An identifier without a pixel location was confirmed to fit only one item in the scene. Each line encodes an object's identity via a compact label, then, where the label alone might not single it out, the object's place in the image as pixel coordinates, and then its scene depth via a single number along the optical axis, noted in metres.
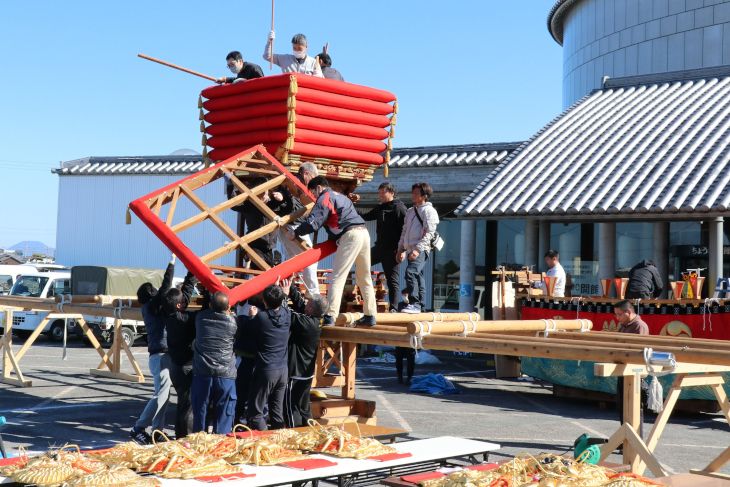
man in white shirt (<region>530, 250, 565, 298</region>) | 15.09
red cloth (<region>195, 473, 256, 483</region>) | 5.53
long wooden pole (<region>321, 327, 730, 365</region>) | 6.10
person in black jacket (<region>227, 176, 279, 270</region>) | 9.89
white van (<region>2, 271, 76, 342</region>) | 23.14
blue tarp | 15.15
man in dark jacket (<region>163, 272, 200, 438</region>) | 8.98
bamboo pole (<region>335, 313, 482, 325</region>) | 8.24
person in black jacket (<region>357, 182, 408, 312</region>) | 10.21
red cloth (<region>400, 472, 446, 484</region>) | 5.77
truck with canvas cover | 21.95
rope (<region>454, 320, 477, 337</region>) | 7.68
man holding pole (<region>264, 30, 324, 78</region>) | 10.10
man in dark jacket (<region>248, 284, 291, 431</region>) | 8.24
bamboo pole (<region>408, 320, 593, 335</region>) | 7.35
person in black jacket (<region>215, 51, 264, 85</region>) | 10.29
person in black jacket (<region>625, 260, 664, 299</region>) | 13.54
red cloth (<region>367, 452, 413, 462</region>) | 6.34
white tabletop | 5.58
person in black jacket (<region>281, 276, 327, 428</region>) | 8.47
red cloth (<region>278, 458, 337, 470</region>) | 5.97
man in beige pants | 7.94
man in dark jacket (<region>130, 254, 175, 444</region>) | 9.60
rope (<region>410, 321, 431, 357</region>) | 7.35
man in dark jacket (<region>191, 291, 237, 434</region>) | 8.24
